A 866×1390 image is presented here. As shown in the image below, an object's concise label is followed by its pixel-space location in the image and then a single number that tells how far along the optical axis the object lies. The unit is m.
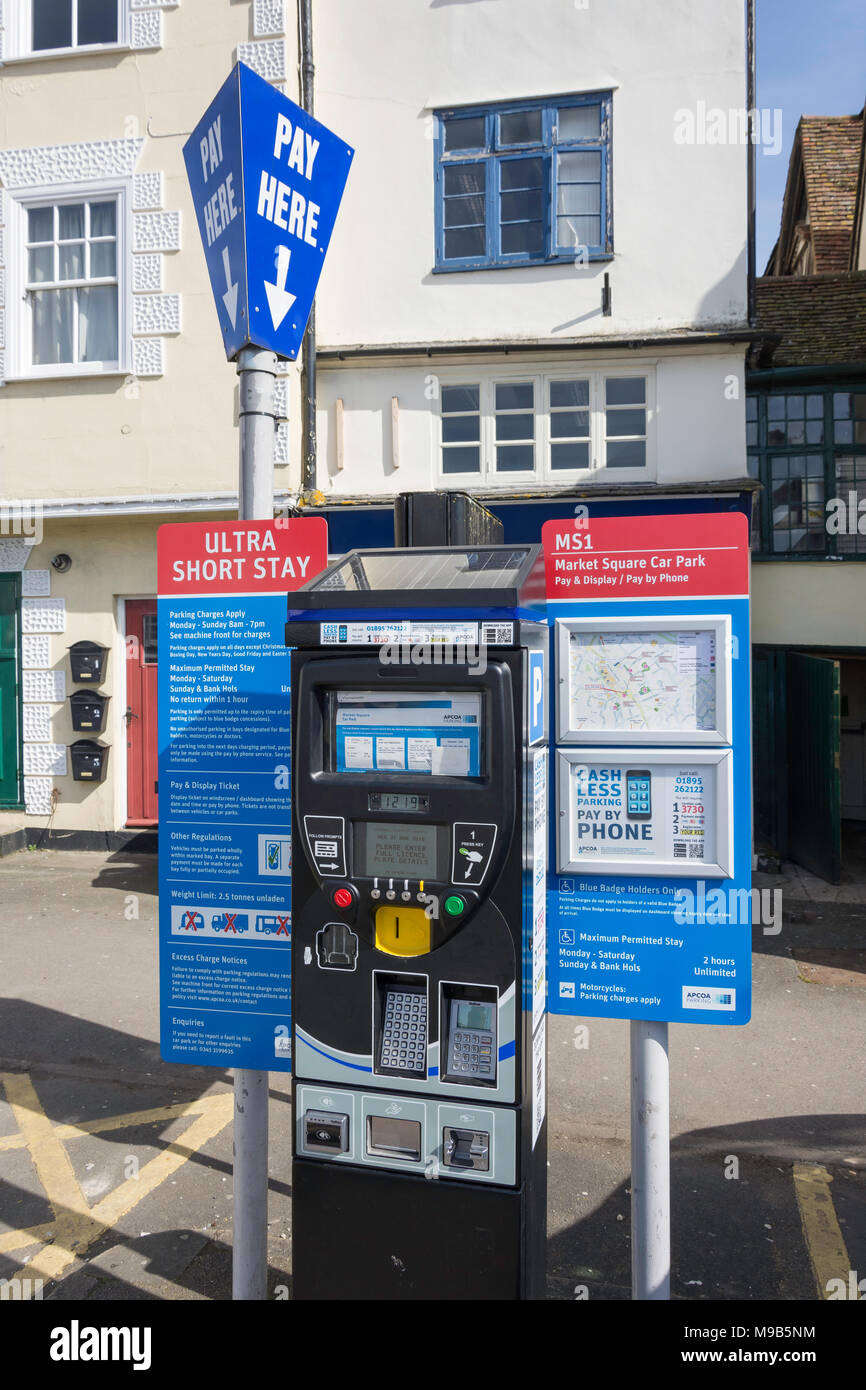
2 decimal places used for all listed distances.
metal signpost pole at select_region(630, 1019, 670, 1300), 2.68
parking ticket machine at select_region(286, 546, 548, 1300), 2.40
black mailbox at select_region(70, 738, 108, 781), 10.30
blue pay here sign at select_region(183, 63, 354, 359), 2.72
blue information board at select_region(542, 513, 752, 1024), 2.67
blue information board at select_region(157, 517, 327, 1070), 3.03
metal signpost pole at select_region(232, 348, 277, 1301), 2.85
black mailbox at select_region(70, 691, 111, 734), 10.25
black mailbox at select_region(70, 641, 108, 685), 10.30
